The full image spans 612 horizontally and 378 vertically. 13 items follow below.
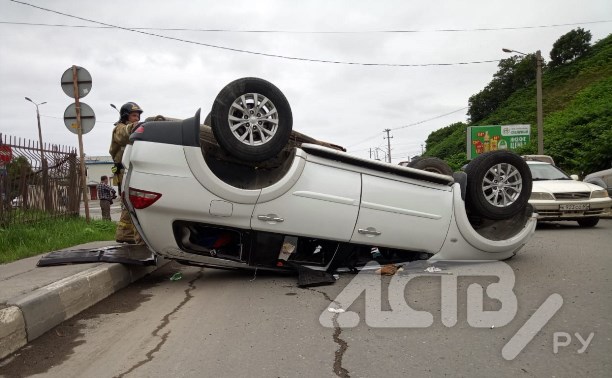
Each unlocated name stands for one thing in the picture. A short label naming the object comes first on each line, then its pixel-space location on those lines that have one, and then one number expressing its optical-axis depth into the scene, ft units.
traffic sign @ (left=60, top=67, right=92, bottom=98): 30.28
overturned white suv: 15.03
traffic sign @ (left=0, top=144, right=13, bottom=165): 24.84
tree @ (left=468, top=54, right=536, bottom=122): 178.91
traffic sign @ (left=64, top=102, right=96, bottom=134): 30.55
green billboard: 122.52
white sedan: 29.94
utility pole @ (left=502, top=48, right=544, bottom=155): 72.95
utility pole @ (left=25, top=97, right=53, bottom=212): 30.39
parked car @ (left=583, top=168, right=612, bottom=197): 36.05
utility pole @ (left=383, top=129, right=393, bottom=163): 282.15
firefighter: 19.71
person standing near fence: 40.22
